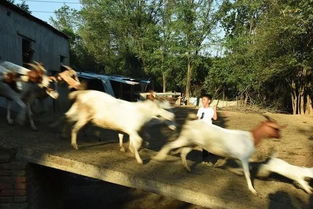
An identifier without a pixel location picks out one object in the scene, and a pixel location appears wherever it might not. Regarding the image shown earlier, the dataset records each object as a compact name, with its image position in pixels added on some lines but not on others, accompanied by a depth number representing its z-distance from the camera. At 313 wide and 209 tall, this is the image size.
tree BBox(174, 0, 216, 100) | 20.40
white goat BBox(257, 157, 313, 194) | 4.32
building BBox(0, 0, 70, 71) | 8.77
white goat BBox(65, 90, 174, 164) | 4.16
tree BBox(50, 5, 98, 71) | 28.26
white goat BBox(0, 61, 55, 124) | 4.99
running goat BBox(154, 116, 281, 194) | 3.98
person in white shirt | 5.36
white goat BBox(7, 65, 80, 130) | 4.94
